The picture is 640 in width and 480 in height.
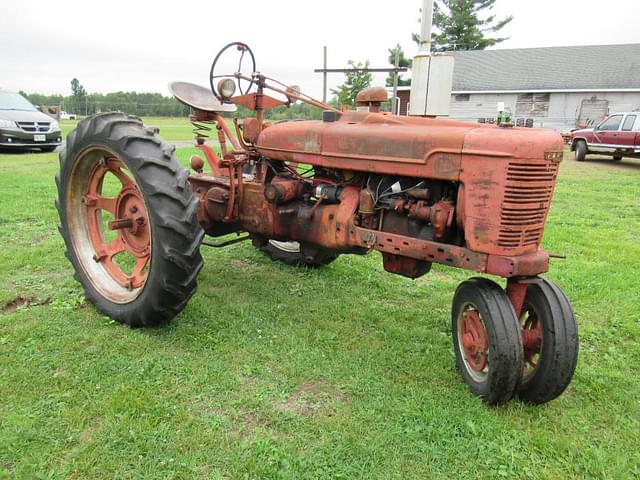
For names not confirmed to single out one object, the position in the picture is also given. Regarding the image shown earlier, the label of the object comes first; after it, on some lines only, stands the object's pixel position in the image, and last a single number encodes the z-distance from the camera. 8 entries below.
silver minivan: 12.44
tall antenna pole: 5.43
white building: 23.72
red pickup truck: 14.22
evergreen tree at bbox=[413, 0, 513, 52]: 32.53
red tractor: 2.46
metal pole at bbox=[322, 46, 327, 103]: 5.10
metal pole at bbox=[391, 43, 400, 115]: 5.12
